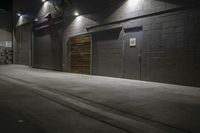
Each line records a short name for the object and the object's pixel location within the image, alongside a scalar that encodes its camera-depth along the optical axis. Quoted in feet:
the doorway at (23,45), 69.62
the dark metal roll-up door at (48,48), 48.78
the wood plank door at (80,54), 40.57
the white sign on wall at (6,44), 78.03
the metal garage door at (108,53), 34.25
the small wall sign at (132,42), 31.83
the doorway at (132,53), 31.22
